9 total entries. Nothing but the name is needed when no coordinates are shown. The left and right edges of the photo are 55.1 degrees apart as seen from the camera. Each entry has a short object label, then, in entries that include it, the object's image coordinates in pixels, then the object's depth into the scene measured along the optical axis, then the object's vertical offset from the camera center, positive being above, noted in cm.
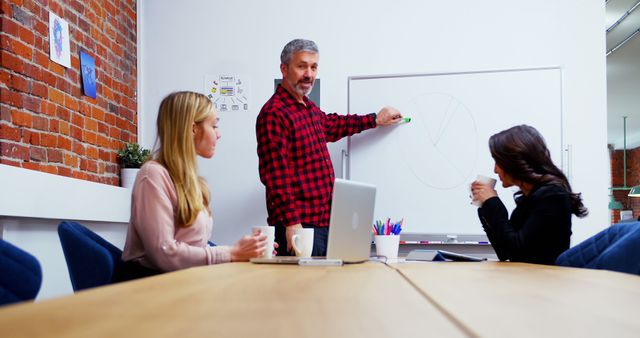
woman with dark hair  208 -9
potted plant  356 +9
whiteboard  348 +25
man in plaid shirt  280 +11
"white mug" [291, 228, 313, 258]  208 -22
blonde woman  174 -9
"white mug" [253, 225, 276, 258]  191 -19
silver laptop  179 -15
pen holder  241 -27
